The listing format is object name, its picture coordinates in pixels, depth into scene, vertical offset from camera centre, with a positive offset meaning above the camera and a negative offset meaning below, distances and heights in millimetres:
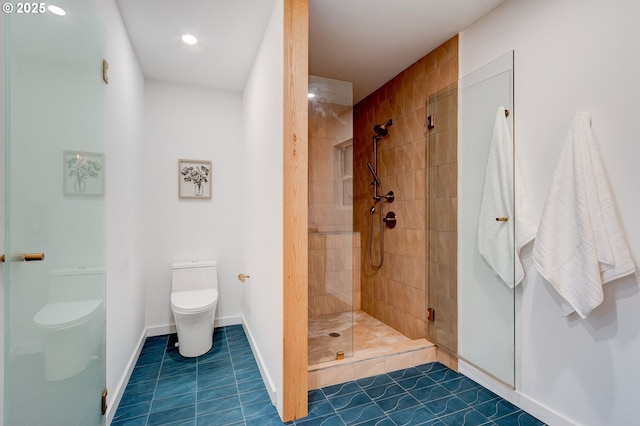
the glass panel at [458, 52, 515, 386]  1901 -270
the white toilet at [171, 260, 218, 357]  2492 -824
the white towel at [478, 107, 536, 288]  1817 -7
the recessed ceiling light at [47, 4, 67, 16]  1142 +789
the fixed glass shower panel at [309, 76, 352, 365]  2312 -30
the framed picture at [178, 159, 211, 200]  3115 +339
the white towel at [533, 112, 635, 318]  1417 -100
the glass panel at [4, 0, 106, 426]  955 -22
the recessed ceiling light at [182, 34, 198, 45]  2311 +1344
